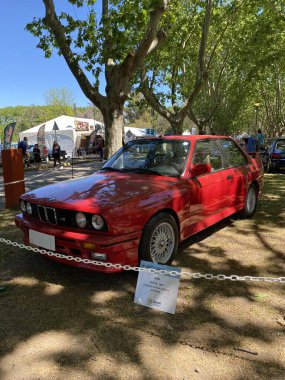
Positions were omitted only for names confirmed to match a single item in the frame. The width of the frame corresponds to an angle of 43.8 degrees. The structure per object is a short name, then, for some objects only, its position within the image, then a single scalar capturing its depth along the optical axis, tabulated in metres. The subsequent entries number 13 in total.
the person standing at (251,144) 17.78
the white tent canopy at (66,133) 31.38
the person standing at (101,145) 23.97
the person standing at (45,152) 25.76
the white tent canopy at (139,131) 38.39
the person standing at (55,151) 21.86
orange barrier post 7.35
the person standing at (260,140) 18.77
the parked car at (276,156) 15.26
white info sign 3.16
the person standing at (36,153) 23.02
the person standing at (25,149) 22.16
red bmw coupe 3.48
